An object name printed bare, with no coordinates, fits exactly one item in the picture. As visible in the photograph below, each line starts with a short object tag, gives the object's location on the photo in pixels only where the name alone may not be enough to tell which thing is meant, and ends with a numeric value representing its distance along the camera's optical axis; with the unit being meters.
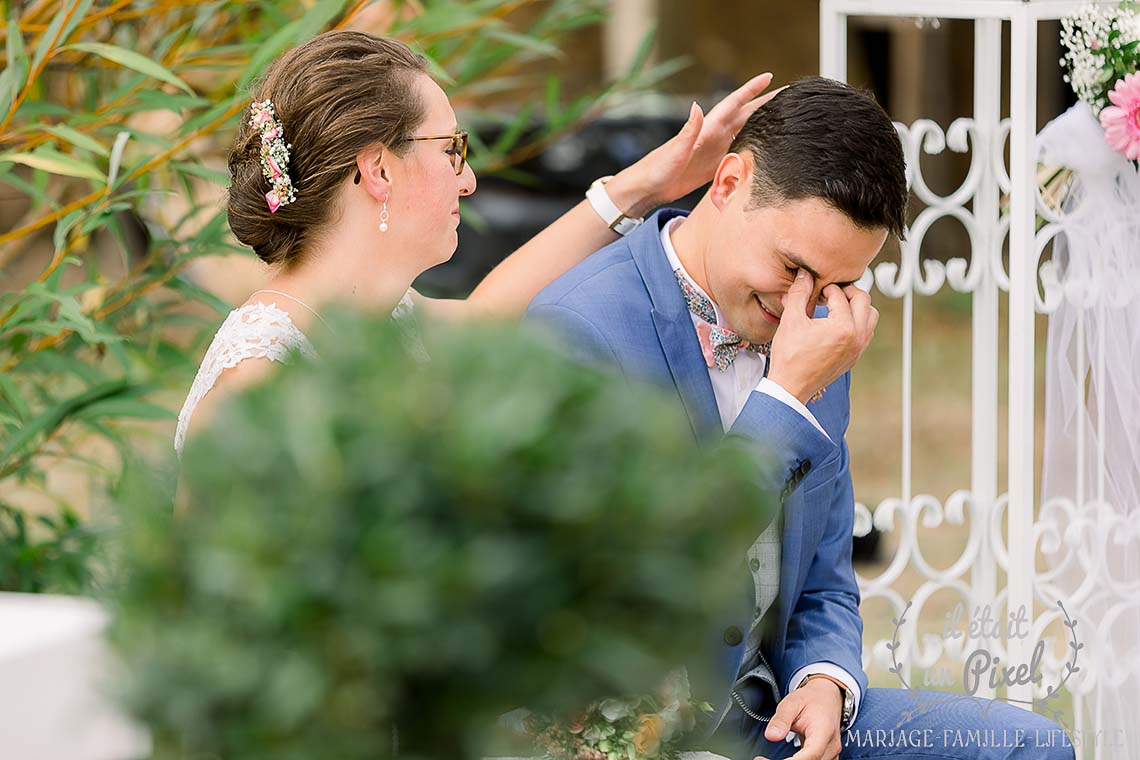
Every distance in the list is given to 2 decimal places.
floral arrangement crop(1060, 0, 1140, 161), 5.34
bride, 4.89
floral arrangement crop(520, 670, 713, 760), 4.30
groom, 4.91
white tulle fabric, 5.44
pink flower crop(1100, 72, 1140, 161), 5.33
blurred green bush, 2.84
